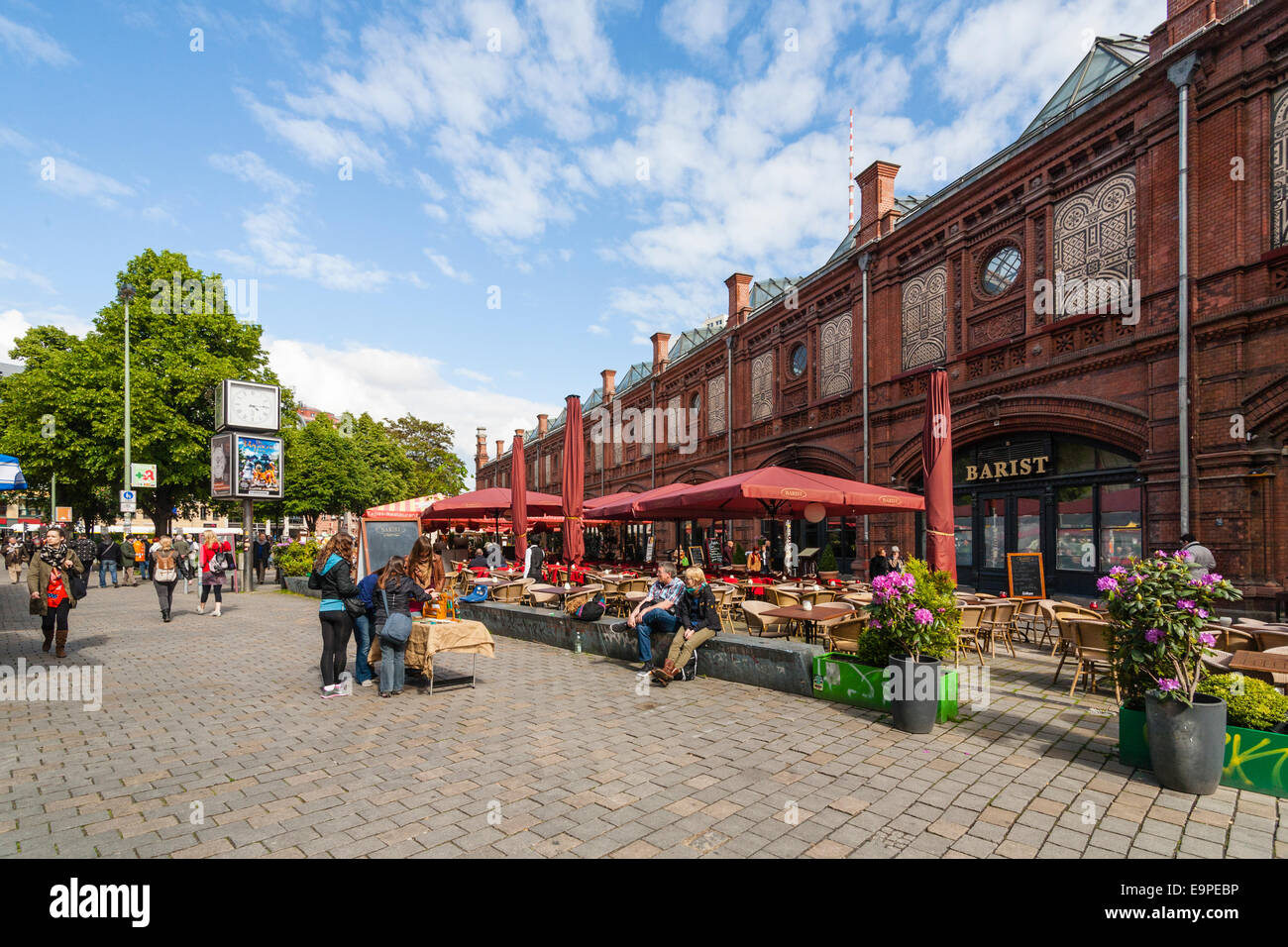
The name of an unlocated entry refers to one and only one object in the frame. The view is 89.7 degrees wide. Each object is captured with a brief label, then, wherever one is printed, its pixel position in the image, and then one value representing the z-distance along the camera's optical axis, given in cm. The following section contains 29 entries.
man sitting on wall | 765
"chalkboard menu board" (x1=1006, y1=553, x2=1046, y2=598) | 1376
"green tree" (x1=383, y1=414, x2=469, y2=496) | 5360
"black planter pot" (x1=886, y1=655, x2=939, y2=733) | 540
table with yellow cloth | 689
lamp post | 2053
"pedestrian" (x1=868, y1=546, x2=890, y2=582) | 1501
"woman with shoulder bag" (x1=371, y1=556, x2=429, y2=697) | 688
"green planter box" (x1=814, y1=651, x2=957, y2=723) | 584
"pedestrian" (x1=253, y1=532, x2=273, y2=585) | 2156
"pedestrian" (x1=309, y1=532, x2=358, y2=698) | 678
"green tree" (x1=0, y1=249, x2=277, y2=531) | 2494
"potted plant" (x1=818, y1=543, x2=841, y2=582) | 1386
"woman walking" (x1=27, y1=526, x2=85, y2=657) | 886
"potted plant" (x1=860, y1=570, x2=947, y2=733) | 543
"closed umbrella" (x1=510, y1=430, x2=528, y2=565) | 1392
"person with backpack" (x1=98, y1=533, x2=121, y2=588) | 2084
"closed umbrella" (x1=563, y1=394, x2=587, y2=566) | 1203
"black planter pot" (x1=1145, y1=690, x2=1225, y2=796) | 415
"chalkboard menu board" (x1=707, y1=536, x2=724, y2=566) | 1933
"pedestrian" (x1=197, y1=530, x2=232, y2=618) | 1375
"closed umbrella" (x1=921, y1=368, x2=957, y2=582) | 784
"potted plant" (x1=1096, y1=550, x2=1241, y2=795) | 416
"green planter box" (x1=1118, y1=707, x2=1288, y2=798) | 409
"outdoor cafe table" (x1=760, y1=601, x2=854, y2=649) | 746
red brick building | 1046
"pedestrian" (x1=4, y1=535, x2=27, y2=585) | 2685
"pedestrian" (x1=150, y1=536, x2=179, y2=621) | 1265
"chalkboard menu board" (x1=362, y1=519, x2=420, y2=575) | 1180
